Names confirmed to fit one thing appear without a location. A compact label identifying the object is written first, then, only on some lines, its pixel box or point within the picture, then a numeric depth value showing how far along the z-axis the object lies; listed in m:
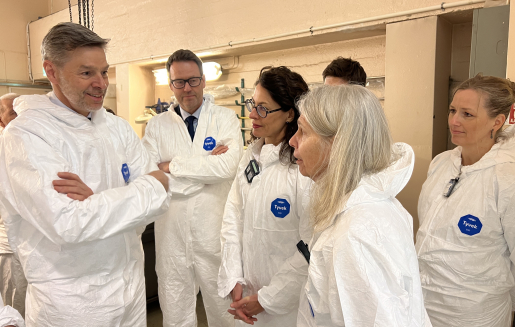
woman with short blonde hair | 1.47
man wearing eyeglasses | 2.03
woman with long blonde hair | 0.78
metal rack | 3.98
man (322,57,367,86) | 1.95
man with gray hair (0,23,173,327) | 1.20
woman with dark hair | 1.37
